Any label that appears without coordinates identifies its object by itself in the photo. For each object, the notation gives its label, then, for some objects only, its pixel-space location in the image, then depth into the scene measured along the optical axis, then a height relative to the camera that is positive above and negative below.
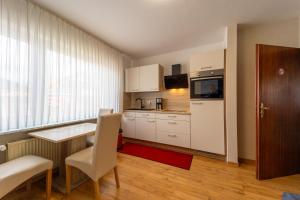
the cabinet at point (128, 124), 3.73 -0.66
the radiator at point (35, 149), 1.63 -0.63
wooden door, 2.00 -0.15
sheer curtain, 1.69 +0.48
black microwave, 2.59 +0.29
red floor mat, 2.49 -1.11
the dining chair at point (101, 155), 1.46 -0.64
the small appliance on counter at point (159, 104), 3.77 -0.11
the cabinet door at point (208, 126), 2.59 -0.50
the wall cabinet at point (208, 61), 2.58 +0.76
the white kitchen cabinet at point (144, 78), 3.61 +0.59
